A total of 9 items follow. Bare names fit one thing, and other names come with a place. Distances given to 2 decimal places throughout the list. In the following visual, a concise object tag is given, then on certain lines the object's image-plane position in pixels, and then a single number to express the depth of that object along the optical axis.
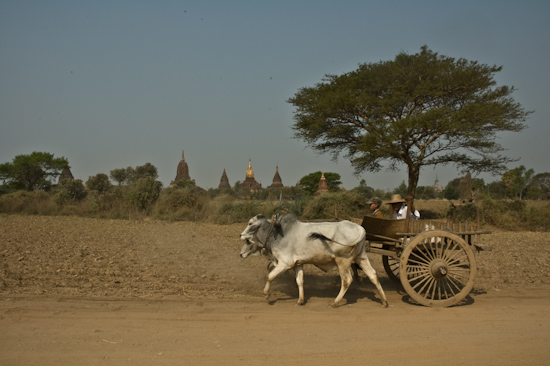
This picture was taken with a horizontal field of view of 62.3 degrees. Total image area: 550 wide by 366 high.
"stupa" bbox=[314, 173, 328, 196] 41.35
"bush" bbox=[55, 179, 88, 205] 22.94
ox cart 6.34
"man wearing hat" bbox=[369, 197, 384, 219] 7.85
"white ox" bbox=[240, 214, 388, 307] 6.46
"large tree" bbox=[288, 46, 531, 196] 18.06
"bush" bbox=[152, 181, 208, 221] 21.23
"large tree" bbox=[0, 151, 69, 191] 42.03
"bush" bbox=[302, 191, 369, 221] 19.19
